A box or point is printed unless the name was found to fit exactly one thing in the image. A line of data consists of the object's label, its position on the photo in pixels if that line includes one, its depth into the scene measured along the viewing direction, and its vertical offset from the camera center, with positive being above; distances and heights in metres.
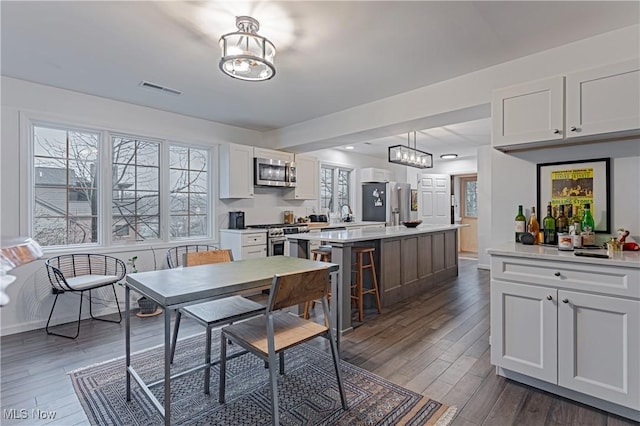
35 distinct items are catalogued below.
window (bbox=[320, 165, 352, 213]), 6.70 +0.52
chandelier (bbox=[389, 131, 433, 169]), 4.87 +0.87
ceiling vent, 3.33 +1.33
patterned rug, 1.91 -1.23
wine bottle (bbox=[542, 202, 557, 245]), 2.57 -0.14
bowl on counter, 5.18 -0.21
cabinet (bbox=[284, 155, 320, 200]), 5.62 +0.56
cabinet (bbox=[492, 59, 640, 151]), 2.08 +0.73
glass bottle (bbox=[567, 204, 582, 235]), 2.42 -0.04
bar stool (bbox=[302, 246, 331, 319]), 3.51 -0.51
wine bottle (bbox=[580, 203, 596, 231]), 2.42 -0.07
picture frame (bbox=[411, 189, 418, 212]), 7.97 +0.28
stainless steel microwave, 4.98 +0.62
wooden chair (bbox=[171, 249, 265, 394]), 2.07 -0.69
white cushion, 3.20 -0.72
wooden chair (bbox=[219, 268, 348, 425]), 1.71 -0.74
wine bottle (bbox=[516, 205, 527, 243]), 2.72 -0.11
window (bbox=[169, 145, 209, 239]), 4.53 +0.29
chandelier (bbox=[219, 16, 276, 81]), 2.05 +1.04
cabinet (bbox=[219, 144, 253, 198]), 4.71 +0.60
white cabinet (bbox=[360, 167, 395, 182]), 7.21 +0.83
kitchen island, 3.23 -0.60
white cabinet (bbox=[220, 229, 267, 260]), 4.53 -0.45
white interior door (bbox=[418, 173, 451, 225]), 8.19 +0.36
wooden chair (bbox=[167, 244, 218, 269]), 4.21 -0.55
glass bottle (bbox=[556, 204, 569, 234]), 2.55 -0.10
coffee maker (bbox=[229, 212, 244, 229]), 4.88 -0.13
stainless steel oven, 4.81 -0.35
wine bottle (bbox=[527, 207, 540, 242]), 2.63 -0.13
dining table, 1.62 -0.41
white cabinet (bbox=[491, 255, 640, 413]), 1.87 -0.73
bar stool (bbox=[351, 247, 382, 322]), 3.53 -0.77
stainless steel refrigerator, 6.99 +0.19
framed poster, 2.43 +0.20
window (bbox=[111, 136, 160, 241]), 4.02 +0.29
